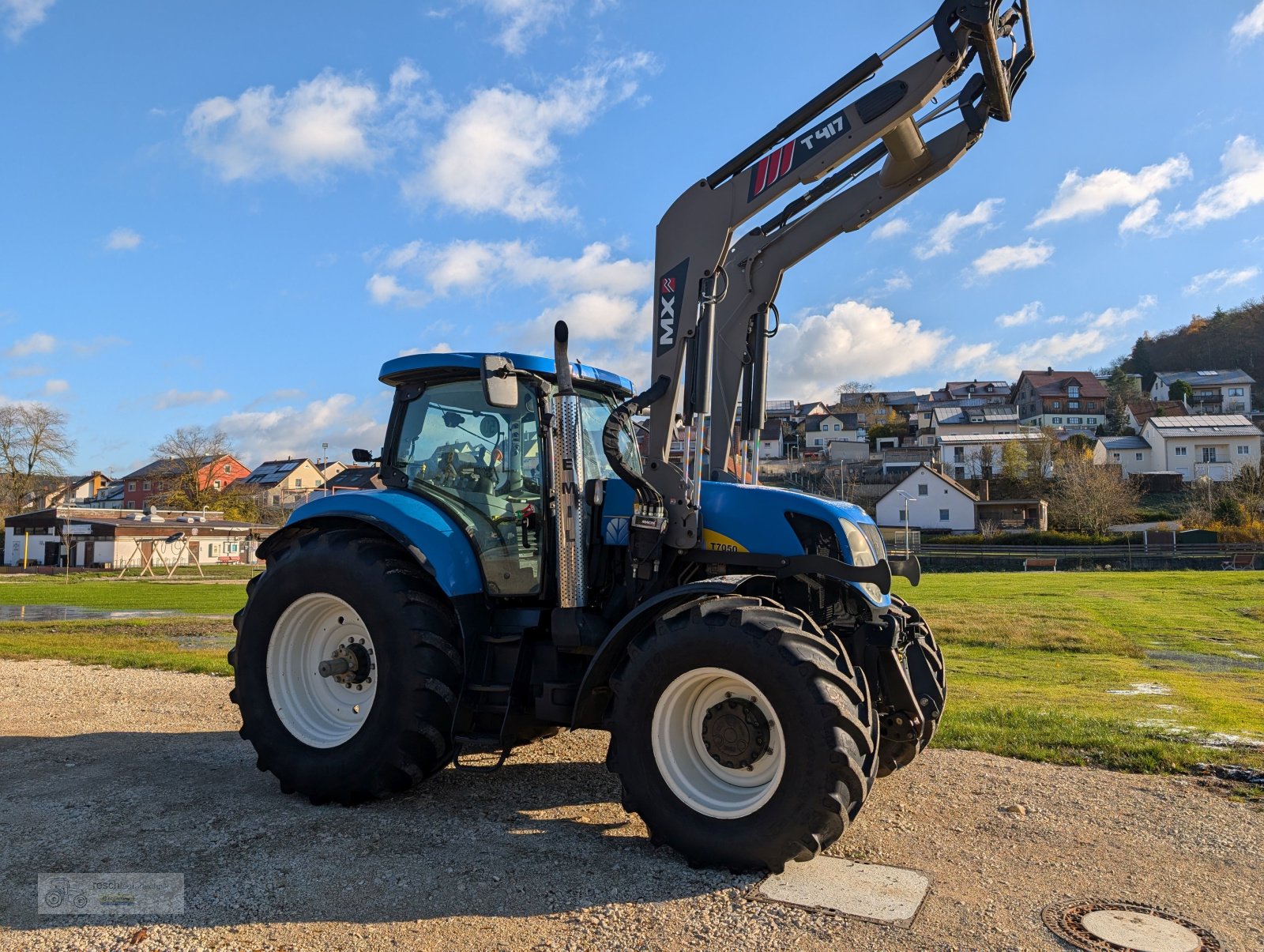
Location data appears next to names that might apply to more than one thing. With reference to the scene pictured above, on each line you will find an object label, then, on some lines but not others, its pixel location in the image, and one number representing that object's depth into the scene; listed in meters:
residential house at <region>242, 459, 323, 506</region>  101.94
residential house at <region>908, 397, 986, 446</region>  96.16
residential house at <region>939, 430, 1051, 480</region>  79.69
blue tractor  4.64
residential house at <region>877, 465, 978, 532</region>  64.88
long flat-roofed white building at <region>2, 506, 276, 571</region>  58.81
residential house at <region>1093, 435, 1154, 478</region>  80.94
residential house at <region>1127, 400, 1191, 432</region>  94.25
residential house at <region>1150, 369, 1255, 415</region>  102.25
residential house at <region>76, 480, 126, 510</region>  109.81
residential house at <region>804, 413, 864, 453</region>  105.19
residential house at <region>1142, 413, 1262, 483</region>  77.06
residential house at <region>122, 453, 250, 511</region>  88.69
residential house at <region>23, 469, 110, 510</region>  72.38
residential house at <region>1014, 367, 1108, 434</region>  106.00
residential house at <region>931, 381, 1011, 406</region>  125.69
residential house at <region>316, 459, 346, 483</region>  96.28
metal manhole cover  3.65
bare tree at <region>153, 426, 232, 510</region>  79.88
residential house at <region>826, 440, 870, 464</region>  92.38
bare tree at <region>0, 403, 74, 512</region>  68.44
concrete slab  3.96
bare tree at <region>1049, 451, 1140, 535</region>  56.91
